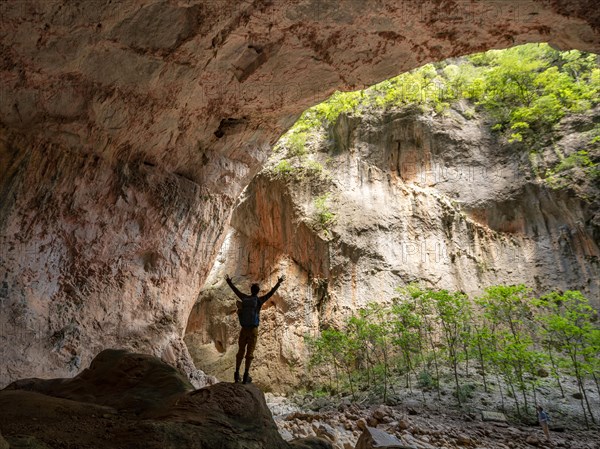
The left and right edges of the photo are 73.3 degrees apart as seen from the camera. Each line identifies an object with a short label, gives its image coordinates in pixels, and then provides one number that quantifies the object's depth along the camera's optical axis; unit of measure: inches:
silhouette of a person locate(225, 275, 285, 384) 222.4
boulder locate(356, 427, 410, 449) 189.4
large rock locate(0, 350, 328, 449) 119.6
